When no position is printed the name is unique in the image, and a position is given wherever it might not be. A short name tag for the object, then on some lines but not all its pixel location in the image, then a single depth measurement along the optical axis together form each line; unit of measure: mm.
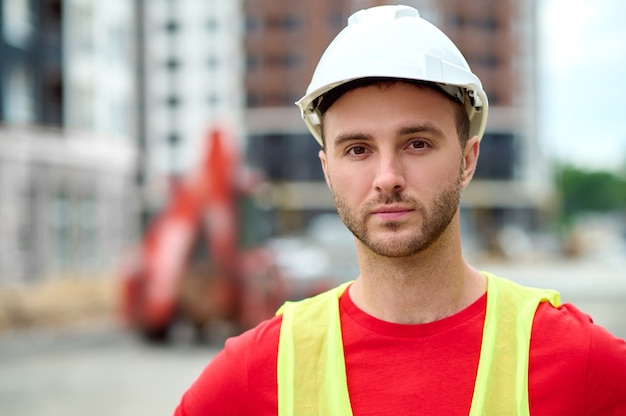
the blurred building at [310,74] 56344
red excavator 12789
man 1786
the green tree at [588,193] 96312
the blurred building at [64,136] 24609
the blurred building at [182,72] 59562
